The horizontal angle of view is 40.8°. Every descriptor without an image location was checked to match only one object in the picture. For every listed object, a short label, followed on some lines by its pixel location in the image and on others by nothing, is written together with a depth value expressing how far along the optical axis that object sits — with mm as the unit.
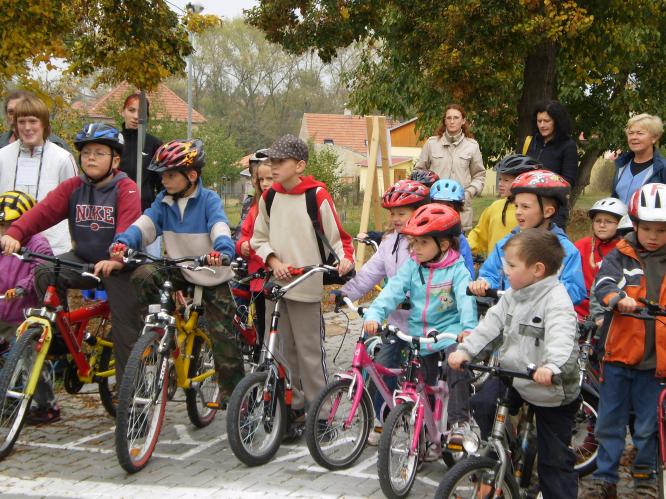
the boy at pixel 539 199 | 5410
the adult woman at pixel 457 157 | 9016
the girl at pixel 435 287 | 5320
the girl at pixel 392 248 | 5926
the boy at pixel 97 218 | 6090
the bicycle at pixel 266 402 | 5497
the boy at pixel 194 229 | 6066
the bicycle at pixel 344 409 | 5277
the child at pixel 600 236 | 6070
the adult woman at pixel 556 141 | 7680
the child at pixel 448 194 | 6602
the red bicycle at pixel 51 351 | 5638
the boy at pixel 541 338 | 4301
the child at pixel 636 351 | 4934
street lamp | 12461
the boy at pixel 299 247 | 6121
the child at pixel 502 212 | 6555
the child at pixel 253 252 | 6766
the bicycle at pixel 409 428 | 4965
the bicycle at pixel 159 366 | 5332
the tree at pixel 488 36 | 12953
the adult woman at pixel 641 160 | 6980
